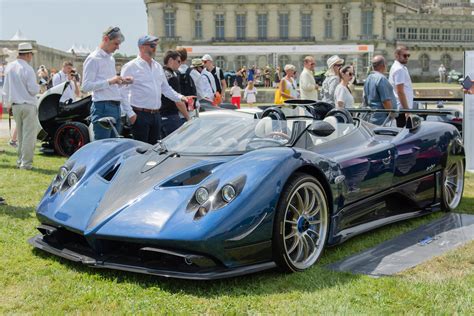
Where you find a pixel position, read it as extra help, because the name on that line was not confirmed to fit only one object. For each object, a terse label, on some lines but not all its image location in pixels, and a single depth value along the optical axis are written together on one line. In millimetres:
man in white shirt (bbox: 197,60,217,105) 10602
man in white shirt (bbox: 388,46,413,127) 8758
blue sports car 3883
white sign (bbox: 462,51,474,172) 8812
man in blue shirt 8234
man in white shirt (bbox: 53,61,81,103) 11031
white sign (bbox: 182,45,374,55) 45500
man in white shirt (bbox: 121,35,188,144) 7410
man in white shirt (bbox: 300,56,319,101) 10680
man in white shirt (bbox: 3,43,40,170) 9109
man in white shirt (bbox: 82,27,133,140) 7242
